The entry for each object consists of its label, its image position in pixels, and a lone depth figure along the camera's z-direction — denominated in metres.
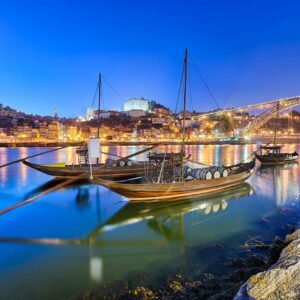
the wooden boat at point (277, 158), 27.81
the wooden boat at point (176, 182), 10.66
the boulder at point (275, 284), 3.50
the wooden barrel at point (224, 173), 13.71
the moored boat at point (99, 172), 16.09
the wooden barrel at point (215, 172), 13.43
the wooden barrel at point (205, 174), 13.08
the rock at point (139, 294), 4.55
